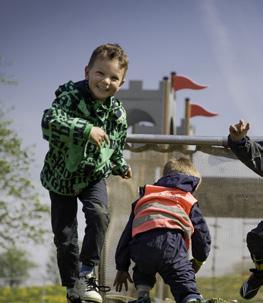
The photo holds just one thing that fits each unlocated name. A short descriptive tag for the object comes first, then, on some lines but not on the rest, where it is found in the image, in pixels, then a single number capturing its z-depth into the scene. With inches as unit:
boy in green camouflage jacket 174.1
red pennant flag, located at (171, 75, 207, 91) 704.4
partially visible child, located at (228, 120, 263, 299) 192.9
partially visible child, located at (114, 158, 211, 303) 172.4
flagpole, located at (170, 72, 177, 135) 677.9
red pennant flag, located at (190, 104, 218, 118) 718.3
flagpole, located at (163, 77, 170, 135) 637.8
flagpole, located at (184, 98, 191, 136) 693.6
